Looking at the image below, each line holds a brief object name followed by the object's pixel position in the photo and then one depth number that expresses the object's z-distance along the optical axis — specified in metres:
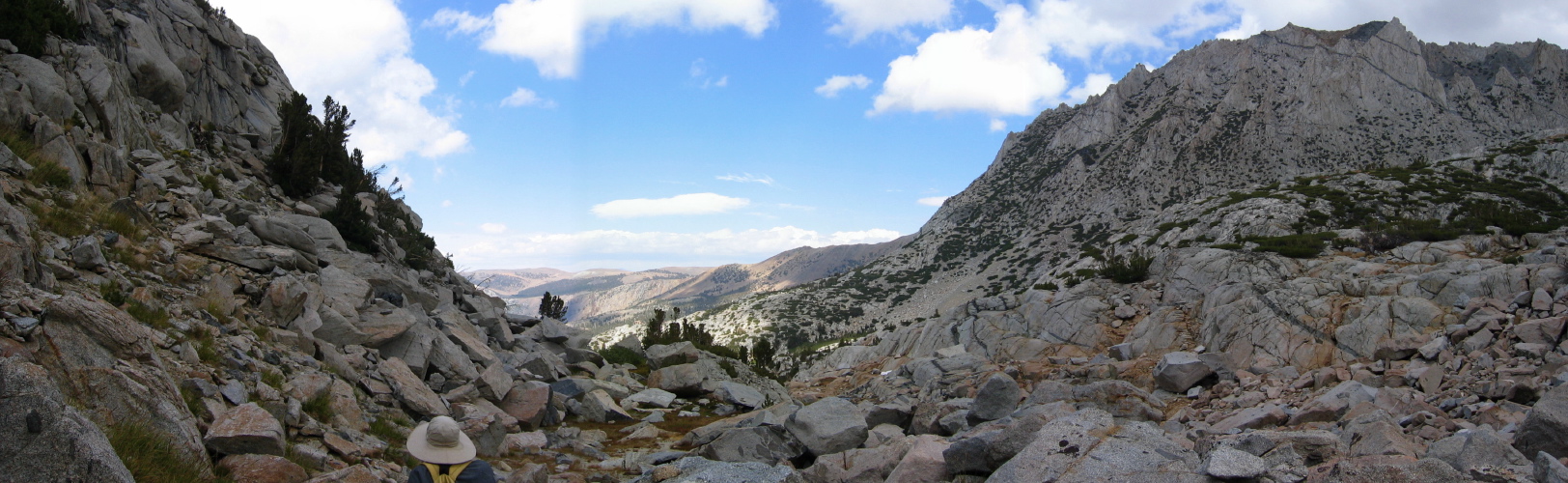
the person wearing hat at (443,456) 5.16
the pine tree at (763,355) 30.45
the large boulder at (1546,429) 6.45
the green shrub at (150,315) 7.59
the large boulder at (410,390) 10.09
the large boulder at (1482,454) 5.77
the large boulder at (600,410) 14.51
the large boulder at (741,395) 18.03
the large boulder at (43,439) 3.99
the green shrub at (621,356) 22.62
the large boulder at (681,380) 18.69
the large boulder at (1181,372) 13.84
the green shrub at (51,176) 9.70
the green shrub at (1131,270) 24.53
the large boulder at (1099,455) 6.53
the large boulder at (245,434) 6.08
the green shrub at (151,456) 5.00
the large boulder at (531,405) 12.27
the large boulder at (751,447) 11.09
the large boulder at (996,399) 11.96
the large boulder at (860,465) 8.94
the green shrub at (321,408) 7.91
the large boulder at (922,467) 8.07
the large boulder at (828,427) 11.38
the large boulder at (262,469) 5.88
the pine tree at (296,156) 18.28
